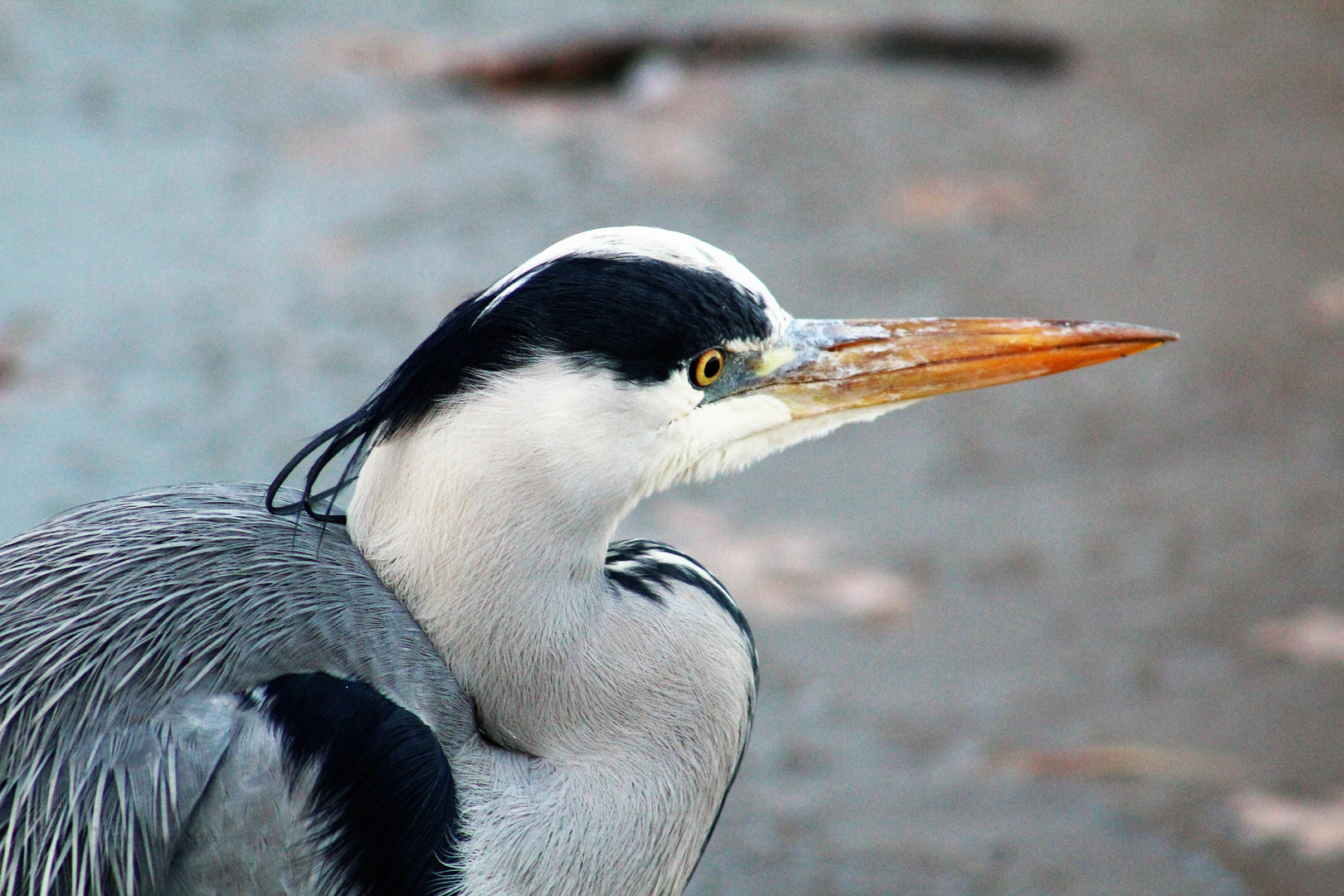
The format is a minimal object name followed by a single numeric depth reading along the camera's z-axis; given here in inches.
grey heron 161.5
